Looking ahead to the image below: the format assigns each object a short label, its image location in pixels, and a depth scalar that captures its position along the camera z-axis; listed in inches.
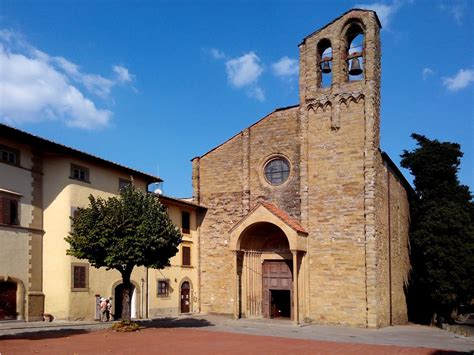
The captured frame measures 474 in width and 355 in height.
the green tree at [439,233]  1278.3
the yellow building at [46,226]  914.1
